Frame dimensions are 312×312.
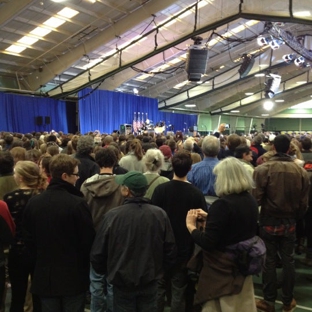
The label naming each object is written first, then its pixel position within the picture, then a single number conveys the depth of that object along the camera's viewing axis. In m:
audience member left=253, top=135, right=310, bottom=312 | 2.97
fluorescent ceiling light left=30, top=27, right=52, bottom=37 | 10.12
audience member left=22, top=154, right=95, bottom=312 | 2.06
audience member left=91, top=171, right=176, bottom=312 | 2.00
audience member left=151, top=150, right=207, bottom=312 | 2.58
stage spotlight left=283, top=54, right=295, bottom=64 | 13.54
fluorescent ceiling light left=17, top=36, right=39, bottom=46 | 10.51
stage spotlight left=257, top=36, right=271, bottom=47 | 10.29
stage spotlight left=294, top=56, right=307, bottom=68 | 13.88
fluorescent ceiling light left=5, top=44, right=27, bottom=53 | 10.86
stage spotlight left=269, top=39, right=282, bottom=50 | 10.51
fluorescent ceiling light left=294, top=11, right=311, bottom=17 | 7.20
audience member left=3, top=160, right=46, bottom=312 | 2.53
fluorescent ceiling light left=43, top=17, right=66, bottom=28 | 9.69
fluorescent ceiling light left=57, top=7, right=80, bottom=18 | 9.39
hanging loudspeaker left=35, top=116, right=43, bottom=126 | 13.39
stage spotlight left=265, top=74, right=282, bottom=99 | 15.50
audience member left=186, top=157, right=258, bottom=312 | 2.06
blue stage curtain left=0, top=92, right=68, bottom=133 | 12.24
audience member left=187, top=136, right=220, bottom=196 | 3.19
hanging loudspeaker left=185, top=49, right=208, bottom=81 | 10.02
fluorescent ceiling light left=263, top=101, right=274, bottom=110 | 27.54
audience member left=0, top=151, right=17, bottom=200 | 2.99
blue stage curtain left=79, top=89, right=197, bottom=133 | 15.16
